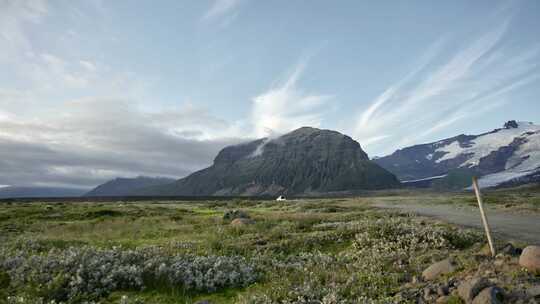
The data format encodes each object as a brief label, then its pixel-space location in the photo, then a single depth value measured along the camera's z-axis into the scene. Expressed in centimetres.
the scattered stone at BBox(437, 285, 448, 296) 934
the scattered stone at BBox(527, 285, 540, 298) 848
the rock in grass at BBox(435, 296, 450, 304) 879
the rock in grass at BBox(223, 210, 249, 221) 3677
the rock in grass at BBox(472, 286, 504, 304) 803
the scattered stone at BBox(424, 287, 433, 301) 931
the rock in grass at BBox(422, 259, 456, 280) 1145
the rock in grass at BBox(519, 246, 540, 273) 1043
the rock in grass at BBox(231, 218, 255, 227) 2921
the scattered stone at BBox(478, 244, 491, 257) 1374
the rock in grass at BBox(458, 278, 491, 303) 856
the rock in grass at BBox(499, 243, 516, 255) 1339
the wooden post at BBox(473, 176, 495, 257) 1204
